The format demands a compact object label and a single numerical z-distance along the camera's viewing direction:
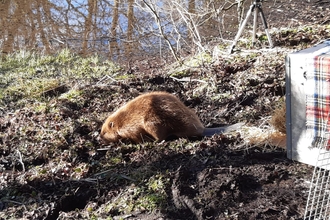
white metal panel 3.49
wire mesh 3.15
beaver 4.94
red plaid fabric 3.30
